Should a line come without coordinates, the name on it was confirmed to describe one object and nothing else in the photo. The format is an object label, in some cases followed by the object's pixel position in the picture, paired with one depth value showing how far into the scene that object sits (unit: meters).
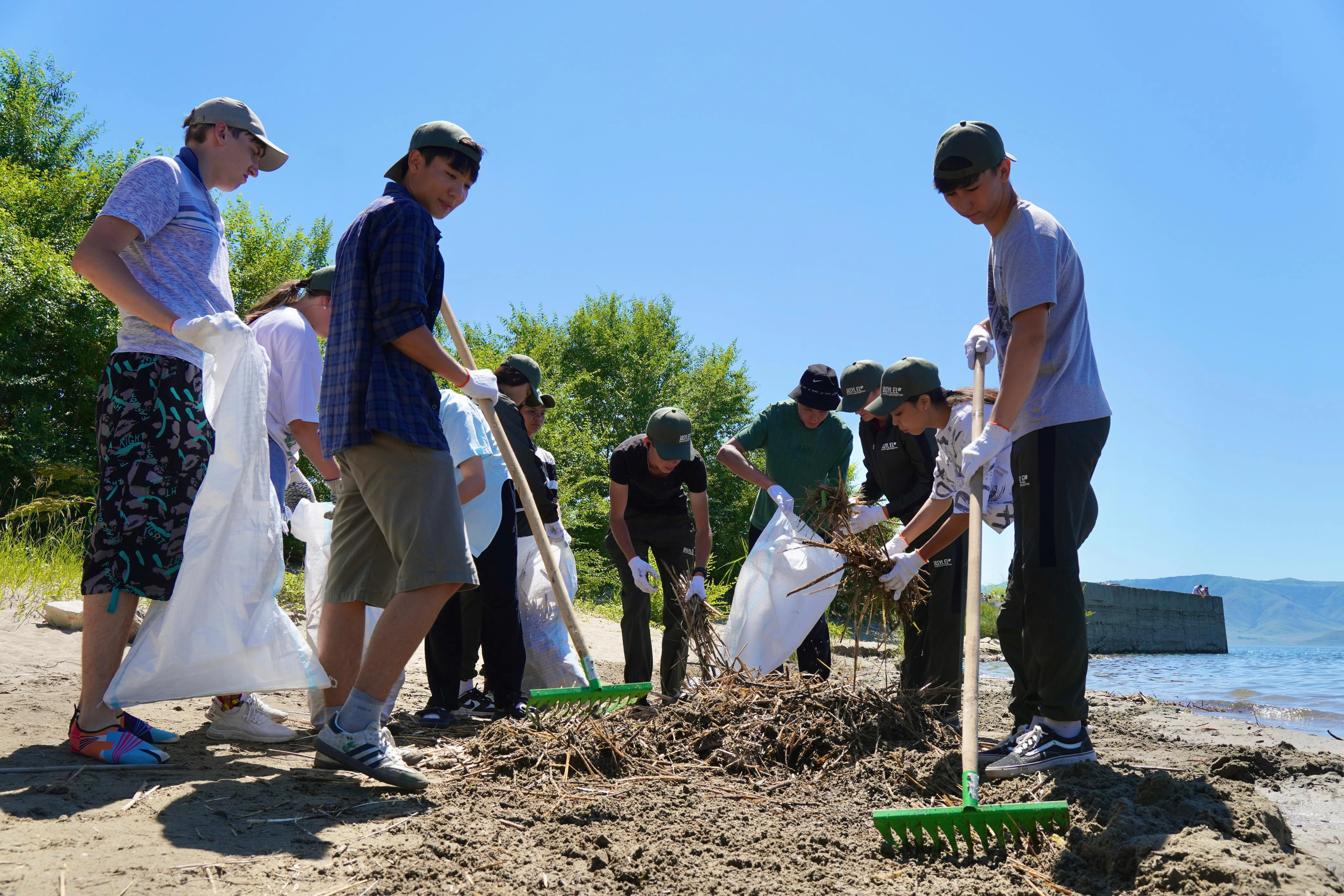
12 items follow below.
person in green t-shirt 4.84
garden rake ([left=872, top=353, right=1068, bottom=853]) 2.07
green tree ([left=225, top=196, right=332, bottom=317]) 18.50
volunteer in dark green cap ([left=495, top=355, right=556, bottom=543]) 4.38
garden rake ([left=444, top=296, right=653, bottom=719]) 3.01
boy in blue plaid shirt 2.48
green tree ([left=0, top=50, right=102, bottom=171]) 20.95
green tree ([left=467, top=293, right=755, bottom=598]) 19.55
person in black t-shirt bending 4.83
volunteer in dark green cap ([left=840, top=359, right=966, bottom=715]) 3.81
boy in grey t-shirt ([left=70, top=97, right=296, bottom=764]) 2.56
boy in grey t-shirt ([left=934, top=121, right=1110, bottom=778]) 2.62
